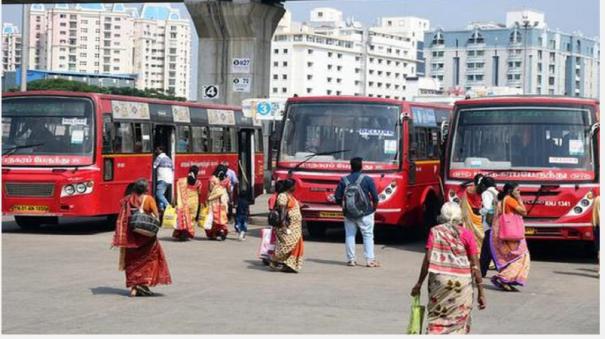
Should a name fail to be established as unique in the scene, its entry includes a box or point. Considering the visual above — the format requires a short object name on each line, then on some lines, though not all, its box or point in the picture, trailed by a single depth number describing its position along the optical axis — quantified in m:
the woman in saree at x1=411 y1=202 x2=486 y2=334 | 8.61
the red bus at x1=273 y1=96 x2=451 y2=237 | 19.61
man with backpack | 16.08
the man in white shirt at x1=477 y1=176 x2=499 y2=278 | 15.78
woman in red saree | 12.42
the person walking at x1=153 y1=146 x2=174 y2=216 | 22.95
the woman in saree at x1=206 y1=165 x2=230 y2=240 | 19.78
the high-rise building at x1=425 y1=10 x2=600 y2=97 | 152.62
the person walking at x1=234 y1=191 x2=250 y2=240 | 20.23
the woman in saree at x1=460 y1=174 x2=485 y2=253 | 16.08
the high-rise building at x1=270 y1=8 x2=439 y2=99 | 182.00
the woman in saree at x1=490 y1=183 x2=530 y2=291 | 13.77
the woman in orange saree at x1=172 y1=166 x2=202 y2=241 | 19.62
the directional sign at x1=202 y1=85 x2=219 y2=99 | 32.94
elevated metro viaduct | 32.75
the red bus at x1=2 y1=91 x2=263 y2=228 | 20.41
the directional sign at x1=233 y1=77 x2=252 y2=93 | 33.16
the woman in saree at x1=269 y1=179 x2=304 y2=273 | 15.15
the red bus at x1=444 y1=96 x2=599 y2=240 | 17.17
